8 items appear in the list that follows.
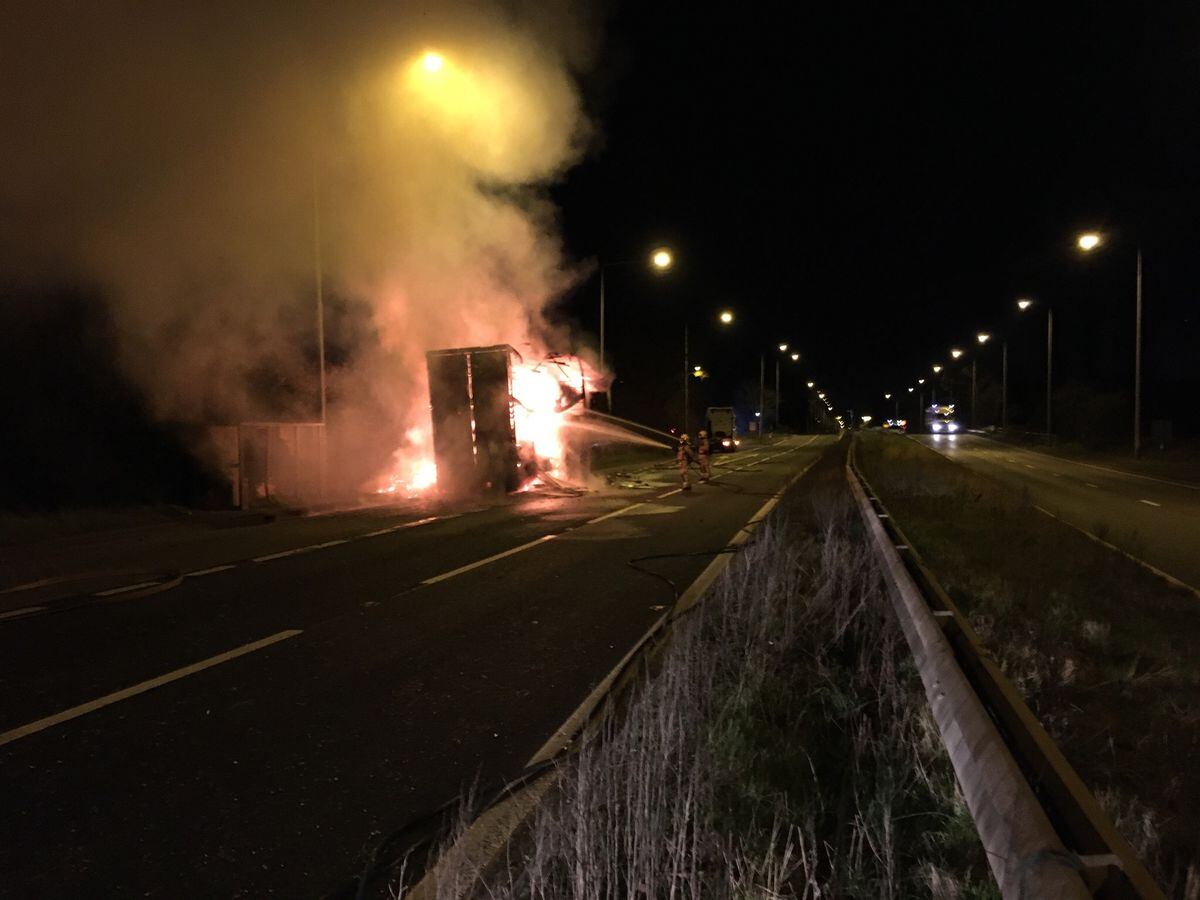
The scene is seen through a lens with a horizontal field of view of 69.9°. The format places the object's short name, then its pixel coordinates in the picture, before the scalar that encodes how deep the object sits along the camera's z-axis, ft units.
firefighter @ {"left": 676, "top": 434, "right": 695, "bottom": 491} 58.85
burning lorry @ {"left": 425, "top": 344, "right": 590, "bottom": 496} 47.98
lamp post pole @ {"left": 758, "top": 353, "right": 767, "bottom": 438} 188.41
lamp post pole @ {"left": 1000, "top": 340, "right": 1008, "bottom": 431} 165.17
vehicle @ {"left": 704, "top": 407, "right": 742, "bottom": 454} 135.74
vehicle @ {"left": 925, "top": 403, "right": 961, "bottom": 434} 272.31
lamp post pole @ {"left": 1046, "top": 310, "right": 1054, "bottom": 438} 124.77
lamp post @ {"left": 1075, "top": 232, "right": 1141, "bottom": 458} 79.71
